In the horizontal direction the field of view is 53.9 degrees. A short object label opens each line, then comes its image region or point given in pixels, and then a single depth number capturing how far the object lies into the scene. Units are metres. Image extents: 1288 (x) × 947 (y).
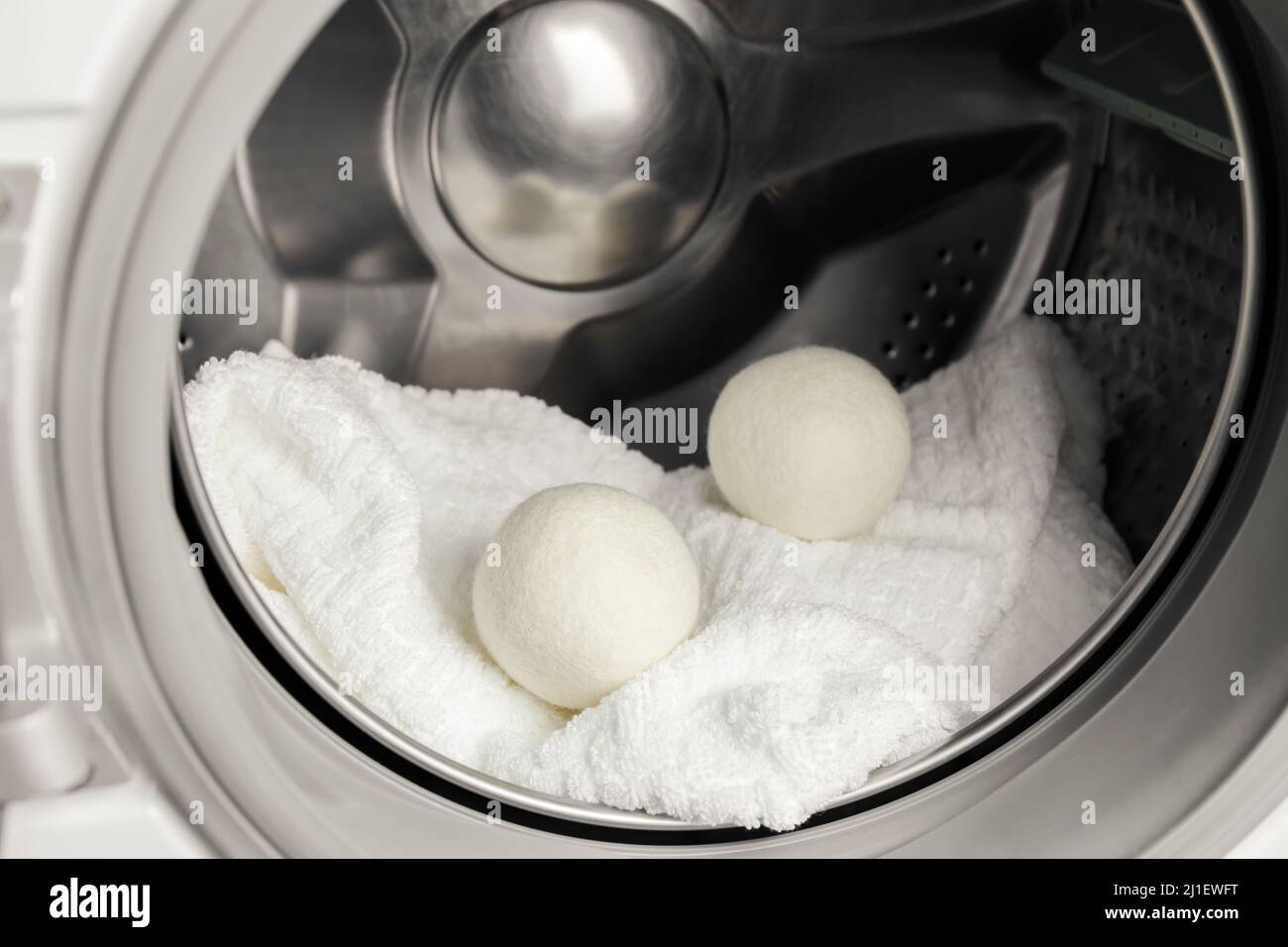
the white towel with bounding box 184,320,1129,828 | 0.64
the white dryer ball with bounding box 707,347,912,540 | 0.77
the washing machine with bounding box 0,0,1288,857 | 0.46
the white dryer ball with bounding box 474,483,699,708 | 0.67
